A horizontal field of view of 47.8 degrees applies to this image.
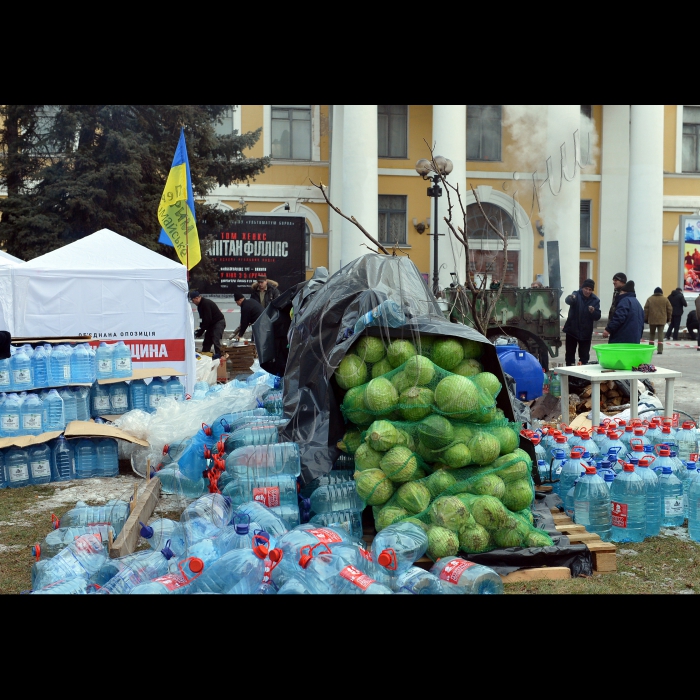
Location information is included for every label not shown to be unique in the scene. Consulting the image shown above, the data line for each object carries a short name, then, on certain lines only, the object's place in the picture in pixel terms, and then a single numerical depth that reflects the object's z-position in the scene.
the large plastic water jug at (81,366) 8.81
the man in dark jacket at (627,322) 12.23
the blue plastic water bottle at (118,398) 9.41
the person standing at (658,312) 23.28
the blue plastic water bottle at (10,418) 8.02
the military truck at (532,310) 17.05
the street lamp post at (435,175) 15.07
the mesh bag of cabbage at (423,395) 5.36
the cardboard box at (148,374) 9.28
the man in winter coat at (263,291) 17.52
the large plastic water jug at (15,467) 7.88
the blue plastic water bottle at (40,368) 8.44
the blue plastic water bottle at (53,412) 8.33
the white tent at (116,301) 11.06
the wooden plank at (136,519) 5.17
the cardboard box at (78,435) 7.79
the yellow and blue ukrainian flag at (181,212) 12.57
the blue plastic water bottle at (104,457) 8.35
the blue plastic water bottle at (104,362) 9.21
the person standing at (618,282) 13.45
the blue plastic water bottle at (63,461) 8.20
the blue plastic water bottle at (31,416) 8.07
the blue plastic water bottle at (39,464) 7.98
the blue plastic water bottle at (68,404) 8.66
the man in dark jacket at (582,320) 15.23
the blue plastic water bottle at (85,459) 8.31
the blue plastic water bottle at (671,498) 6.12
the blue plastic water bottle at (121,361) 9.33
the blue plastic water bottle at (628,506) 5.84
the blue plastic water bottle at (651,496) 5.96
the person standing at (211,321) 16.34
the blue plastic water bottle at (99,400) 9.29
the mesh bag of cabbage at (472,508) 5.11
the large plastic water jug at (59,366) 8.53
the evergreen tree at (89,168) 20.50
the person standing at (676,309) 26.45
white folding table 8.84
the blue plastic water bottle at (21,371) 8.21
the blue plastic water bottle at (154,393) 9.67
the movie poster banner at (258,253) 25.31
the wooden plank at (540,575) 4.98
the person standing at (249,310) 16.28
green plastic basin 9.12
